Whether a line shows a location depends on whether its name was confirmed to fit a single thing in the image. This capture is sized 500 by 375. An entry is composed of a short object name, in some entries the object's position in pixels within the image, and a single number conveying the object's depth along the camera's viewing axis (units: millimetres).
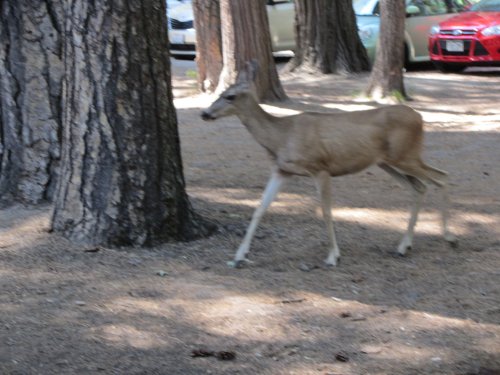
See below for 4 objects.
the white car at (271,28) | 22859
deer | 7523
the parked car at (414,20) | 21531
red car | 19641
